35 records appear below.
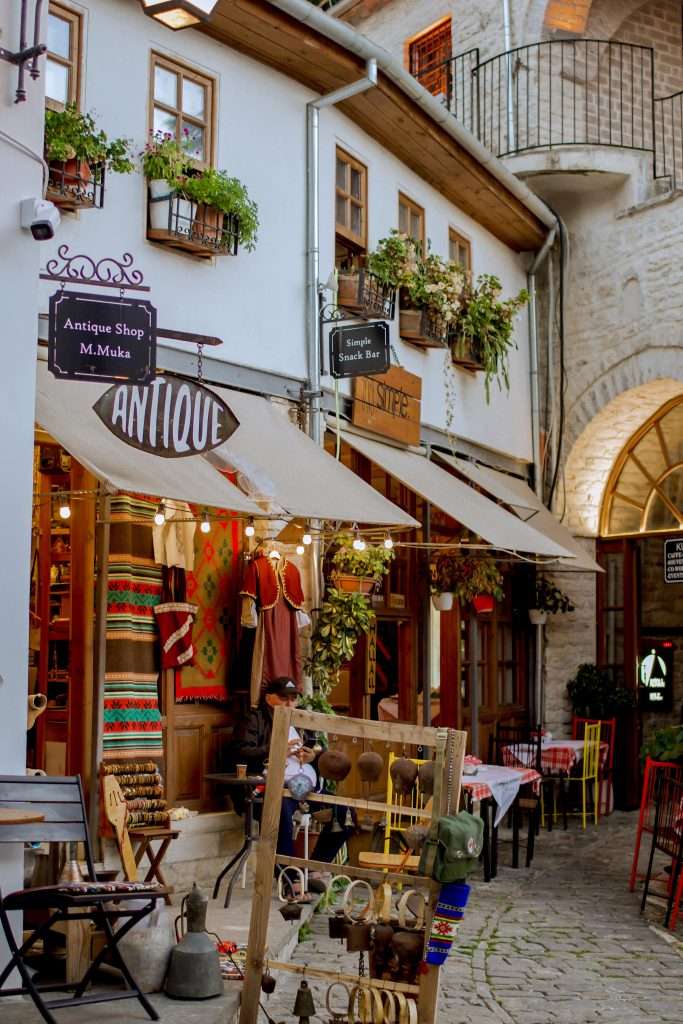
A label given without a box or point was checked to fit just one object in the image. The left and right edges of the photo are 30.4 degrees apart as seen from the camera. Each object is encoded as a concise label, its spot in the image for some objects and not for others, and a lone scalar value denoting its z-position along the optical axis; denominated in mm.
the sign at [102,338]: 5641
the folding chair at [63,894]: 4660
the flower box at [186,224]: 8016
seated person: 7820
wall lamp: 5164
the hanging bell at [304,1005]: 4750
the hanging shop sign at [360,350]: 9234
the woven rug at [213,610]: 8469
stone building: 13219
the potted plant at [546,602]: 13539
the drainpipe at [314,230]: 9422
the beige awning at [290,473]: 7426
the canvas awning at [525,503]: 11805
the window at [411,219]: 11523
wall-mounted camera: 5359
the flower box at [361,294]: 9766
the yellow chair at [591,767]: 12102
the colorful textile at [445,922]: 4547
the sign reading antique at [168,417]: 6074
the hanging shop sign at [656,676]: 13883
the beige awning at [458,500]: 9883
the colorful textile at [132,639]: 7723
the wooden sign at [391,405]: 10133
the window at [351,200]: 10305
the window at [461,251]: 12602
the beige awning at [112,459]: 6086
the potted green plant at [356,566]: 9383
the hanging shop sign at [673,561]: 12695
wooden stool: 7070
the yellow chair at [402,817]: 8805
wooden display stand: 4602
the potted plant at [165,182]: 8008
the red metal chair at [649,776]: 8500
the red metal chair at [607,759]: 12875
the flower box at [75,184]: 7180
